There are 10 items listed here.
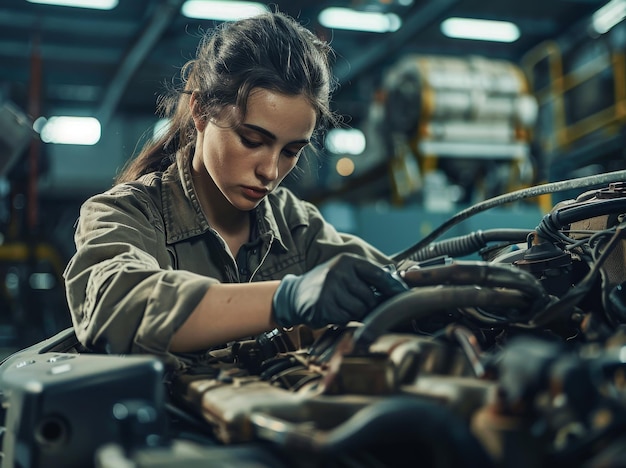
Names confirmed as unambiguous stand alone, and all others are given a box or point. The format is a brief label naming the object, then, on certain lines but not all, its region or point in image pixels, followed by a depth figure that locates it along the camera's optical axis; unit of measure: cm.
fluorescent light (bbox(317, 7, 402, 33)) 704
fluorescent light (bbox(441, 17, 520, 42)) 778
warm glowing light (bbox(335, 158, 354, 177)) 895
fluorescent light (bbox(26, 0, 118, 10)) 626
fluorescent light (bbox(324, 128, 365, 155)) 1023
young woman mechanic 92
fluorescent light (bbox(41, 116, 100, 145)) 974
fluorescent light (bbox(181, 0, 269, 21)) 640
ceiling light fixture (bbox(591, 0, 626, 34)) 720
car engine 51
